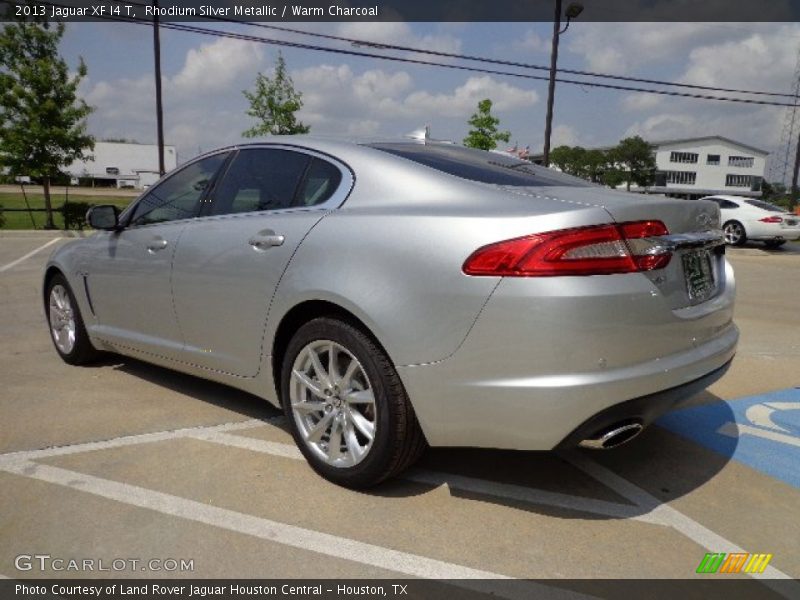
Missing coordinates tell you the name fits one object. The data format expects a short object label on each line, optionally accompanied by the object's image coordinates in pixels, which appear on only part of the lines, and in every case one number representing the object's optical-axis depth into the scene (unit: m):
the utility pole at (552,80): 18.56
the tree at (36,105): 17.52
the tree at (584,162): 96.62
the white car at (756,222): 17.50
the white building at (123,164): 80.44
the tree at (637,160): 95.56
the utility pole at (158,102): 18.28
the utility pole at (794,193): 31.78
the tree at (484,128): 23.02
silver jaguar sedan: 2.26
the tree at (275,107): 23.41
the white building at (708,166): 99.00
